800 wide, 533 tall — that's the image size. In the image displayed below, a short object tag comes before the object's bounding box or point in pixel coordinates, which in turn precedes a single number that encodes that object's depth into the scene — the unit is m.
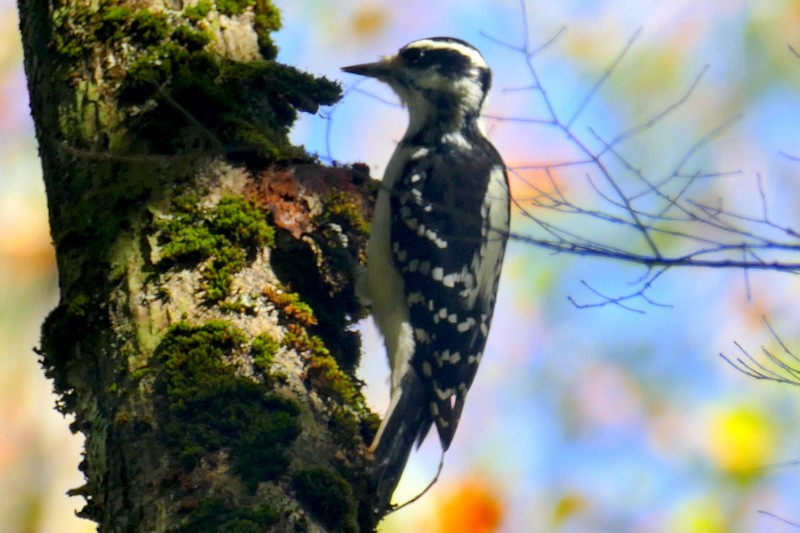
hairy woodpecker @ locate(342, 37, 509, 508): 6.79
